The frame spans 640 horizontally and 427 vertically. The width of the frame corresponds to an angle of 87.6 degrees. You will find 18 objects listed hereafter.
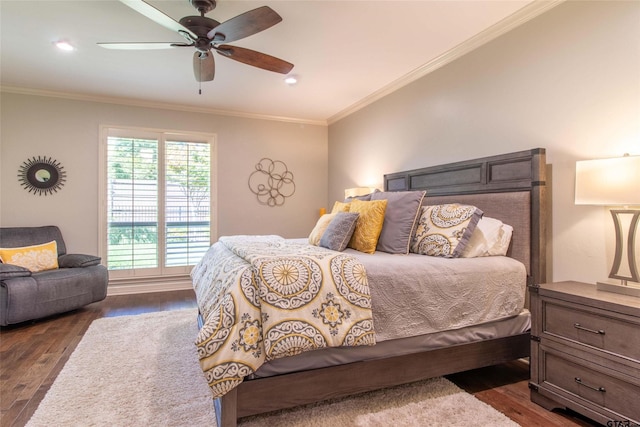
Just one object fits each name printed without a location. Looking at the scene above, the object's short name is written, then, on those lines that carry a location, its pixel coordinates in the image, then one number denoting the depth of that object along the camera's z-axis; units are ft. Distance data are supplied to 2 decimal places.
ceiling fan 6.54
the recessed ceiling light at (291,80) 12.14
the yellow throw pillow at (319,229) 9.25
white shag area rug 5.68
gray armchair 10.09
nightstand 4.97
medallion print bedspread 4.72
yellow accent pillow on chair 11.43
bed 5.18
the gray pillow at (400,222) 8.25
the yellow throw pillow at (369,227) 8.41
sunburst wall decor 13.32
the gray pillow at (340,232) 8.48
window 14.57
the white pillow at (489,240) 7.64
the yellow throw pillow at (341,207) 10.04
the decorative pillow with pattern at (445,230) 7.55
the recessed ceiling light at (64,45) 9.56
